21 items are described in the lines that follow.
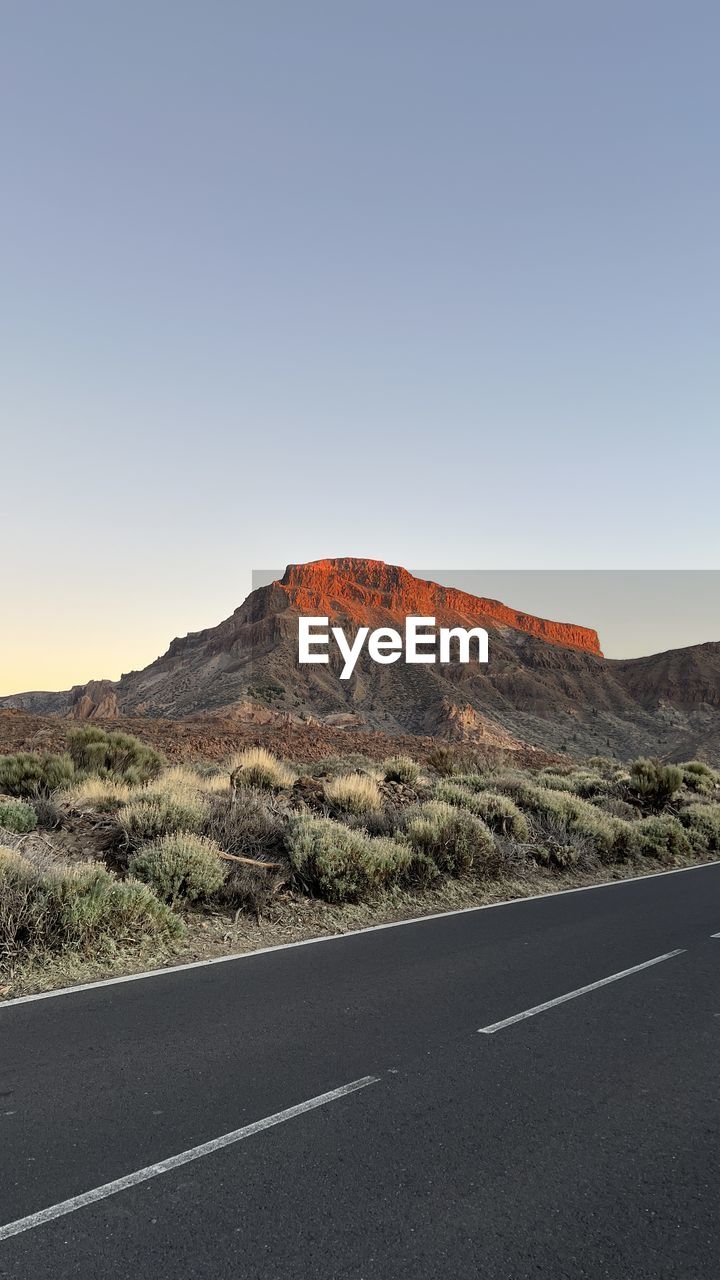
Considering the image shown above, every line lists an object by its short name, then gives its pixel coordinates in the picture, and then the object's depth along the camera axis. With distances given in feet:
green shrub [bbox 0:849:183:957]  27.09
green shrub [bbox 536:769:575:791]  84.74
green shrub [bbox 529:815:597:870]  53.83
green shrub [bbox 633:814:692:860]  62.44
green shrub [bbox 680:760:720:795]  102.12
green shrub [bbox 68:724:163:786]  65.57
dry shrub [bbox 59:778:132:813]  47.88
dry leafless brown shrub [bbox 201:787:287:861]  41.52
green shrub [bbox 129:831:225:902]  33.71
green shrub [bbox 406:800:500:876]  45.98
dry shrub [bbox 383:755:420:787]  72.38
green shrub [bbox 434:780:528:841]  55.42
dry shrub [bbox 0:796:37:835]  40.88
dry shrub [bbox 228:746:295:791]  60.18
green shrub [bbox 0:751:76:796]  57.82
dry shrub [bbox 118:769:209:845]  39.70
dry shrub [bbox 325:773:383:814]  53.52
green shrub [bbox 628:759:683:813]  81.35
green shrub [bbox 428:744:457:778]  102.29
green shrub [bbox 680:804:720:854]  69.10
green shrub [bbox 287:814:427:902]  38.58
